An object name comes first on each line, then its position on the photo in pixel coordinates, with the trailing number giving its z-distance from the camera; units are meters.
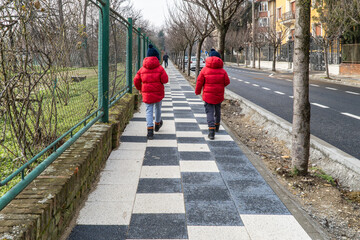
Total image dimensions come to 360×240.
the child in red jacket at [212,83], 6.79
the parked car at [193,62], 39.96
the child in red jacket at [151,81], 6.68
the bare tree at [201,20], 17.83
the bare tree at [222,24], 11.97
